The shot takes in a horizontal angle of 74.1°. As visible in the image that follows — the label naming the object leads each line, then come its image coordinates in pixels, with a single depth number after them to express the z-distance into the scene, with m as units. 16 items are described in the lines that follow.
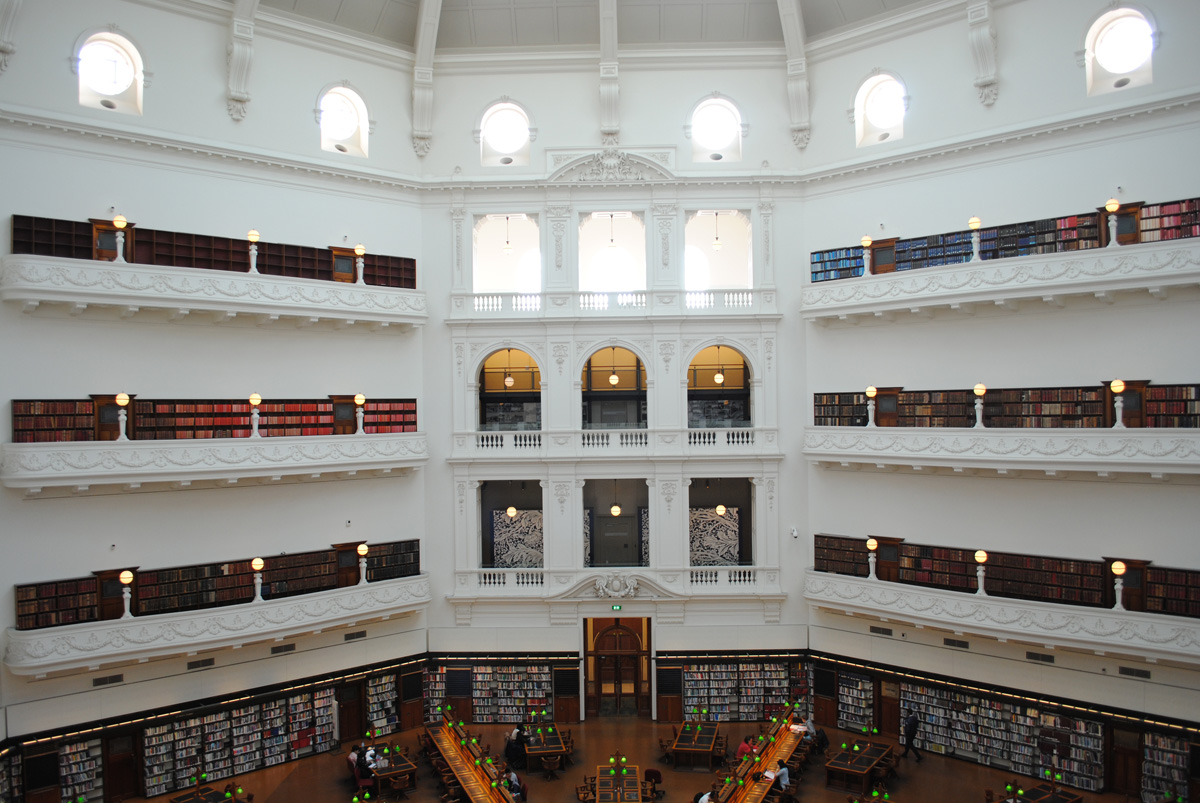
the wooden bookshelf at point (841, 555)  17.41
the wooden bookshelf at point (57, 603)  13.74
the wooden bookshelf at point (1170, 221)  13.77
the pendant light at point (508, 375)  21.53
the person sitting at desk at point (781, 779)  14.31
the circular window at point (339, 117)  17.97
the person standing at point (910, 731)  15.98
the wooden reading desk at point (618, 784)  13.83
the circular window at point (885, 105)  17.59
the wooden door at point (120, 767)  14.62
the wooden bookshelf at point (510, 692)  18.11
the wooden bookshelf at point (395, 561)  17.66
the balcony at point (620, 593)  17.91
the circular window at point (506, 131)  19.05
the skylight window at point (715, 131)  18.58
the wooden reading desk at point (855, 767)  14.64
